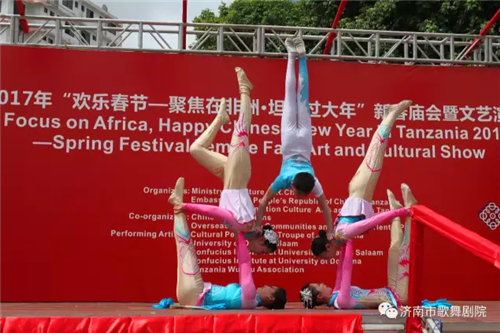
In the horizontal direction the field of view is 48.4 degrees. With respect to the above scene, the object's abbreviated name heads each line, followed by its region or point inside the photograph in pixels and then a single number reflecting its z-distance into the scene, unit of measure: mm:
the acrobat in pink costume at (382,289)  3654
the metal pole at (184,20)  5387
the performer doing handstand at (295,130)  3756
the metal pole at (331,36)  5459
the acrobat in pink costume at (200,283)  3617
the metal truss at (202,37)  5422
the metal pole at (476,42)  5659
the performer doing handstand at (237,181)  3670
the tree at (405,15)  7879
